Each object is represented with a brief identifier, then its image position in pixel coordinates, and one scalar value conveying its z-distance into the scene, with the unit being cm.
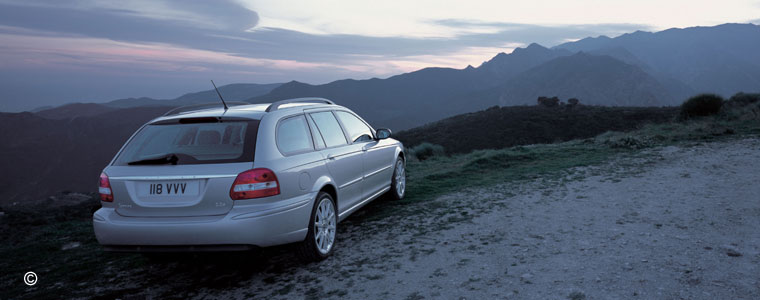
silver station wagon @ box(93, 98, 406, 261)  367
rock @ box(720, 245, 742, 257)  382
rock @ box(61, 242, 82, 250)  563
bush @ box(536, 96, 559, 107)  4595
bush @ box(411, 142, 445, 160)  1869
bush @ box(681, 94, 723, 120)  1942
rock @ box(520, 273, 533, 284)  355
